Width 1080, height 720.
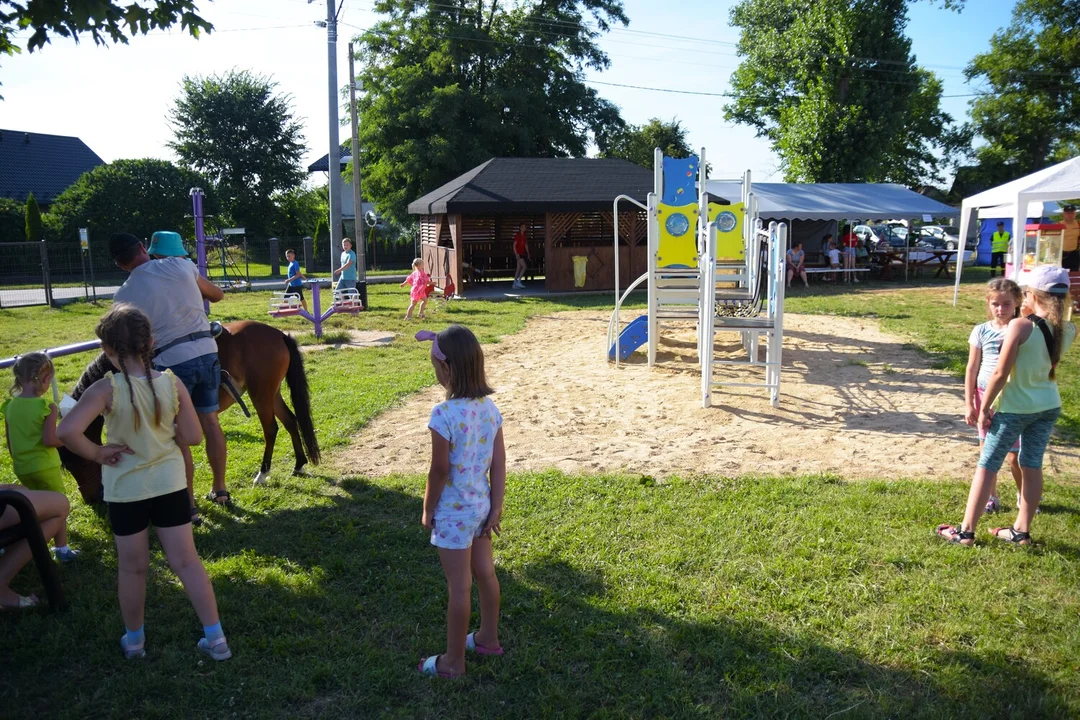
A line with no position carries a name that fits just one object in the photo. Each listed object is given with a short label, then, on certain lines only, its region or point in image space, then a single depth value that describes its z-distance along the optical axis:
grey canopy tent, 23.27
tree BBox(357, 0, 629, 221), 31.12
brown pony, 5.66
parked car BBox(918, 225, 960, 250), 33.64
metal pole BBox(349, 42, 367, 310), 17.19
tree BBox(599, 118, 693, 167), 44.28
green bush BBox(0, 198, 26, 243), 29.30
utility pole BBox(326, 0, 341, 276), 20.27
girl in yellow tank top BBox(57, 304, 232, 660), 3.20
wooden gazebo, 20.11
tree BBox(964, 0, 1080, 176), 39.53
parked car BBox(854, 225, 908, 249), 26.45
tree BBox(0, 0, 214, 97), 4.84
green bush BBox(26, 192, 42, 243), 28.58
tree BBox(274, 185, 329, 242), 37.59
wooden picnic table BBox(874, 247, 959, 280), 23.84
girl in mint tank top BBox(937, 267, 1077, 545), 4.22
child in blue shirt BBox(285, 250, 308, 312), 13.83
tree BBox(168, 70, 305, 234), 37.00
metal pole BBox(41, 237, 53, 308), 18.16
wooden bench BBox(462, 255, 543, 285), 23.36
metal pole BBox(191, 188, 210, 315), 12.33
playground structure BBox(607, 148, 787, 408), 9.62
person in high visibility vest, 23.88
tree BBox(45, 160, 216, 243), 29.42
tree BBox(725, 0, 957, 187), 33.44
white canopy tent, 13.08
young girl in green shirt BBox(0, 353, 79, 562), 4.14
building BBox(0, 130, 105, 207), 35.66
